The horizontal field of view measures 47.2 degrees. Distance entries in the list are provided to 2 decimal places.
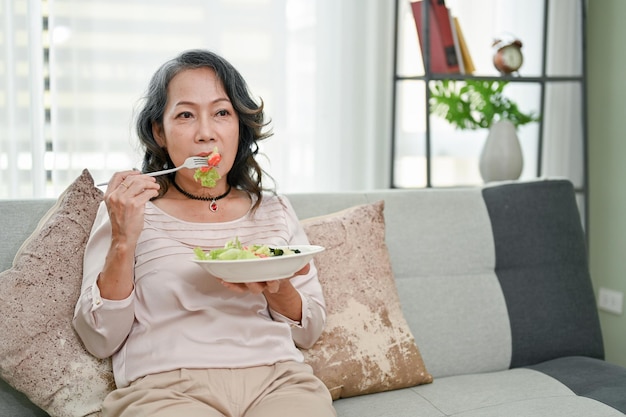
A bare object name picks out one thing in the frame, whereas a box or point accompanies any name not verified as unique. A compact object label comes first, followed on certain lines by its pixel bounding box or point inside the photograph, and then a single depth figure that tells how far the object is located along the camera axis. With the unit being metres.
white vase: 2.94
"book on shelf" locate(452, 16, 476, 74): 3.11
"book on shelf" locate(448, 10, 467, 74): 3.08
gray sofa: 2.12
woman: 1.55
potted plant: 2.95
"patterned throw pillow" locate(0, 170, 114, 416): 1.62
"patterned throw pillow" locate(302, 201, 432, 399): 1.88
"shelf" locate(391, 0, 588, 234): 3.31
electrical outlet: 3.26
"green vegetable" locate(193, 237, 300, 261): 1.49
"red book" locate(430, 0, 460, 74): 3.05
